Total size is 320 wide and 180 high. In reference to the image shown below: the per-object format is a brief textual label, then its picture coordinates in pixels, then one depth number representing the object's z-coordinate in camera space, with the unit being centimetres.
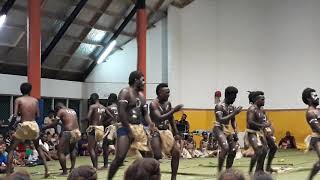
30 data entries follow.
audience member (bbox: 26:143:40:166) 1476
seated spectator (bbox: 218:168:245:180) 320
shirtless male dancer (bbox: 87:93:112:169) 1217
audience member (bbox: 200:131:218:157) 1848
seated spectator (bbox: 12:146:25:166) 1448
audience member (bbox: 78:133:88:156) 1864
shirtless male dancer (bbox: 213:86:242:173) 980
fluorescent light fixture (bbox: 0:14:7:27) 1673
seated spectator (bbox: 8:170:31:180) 317
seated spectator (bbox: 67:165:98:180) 332
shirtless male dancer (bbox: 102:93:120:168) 1240
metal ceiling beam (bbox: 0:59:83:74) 1921
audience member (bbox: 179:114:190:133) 1972
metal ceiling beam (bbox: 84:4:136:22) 1932
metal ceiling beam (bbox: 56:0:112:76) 1980
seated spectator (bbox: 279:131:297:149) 2197
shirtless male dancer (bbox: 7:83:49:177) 1011
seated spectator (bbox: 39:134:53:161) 1610
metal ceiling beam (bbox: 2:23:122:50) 1794
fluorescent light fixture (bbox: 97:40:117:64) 2223
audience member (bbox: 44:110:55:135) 1688
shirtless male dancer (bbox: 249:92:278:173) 1019
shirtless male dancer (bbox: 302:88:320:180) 815
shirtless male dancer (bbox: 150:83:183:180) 862
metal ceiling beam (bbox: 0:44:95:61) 2030
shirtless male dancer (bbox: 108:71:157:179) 750
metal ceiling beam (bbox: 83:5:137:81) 2075
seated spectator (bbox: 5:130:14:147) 1540
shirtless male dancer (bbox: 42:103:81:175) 1079
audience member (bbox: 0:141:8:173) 1259
